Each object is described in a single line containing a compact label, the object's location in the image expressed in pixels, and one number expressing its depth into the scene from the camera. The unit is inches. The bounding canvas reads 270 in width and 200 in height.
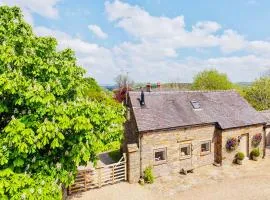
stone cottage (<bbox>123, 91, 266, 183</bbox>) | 616.4
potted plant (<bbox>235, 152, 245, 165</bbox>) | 721.0
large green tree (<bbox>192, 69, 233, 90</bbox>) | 1851.9
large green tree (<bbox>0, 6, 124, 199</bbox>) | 266.5
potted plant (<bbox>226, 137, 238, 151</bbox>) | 718.2
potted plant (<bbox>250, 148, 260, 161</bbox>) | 760.1
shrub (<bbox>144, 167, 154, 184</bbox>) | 597.0
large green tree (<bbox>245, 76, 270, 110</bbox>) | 1606.8
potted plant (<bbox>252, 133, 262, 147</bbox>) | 779.9
